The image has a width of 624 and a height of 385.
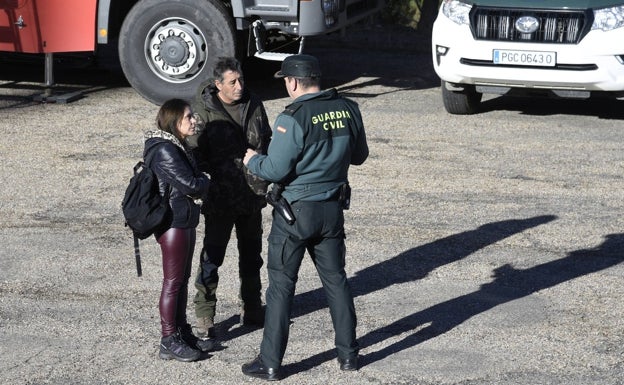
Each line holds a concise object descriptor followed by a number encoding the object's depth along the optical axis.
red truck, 24.16
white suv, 22.73
